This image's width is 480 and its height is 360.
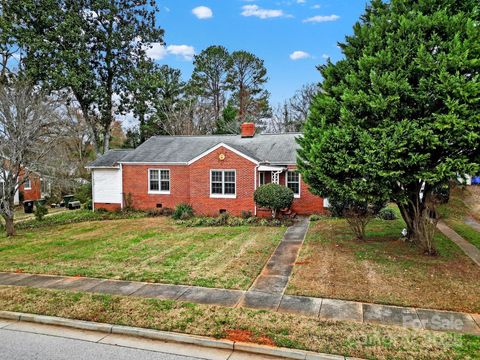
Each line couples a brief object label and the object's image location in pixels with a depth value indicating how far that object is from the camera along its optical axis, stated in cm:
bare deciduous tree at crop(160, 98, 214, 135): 3634
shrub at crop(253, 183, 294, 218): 1691
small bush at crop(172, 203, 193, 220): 1869
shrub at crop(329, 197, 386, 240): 1245
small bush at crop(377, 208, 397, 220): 1709
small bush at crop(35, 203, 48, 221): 1967
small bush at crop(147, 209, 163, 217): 2046
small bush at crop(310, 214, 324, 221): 1750
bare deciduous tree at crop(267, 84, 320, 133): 4244
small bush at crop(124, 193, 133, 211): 2164
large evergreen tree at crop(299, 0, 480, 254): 859
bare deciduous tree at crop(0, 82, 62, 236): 1554
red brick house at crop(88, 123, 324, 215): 1891
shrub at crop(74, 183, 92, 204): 2777
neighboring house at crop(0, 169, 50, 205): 3109
